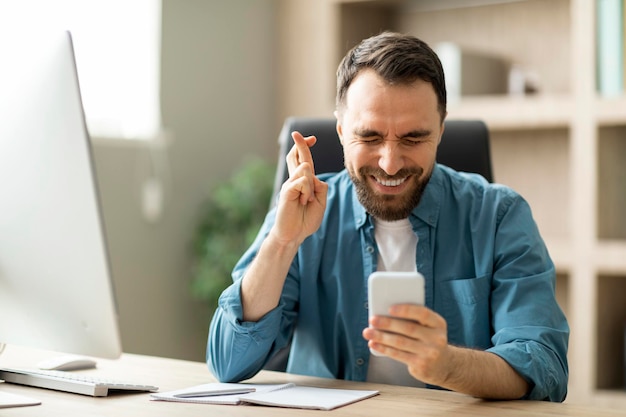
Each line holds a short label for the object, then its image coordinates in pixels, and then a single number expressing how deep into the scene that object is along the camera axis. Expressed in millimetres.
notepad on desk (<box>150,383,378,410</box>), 2033
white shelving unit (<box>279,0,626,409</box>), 3504
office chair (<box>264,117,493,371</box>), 2571
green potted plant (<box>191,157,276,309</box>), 3684
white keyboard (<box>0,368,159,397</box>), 2096
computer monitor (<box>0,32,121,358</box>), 2001
